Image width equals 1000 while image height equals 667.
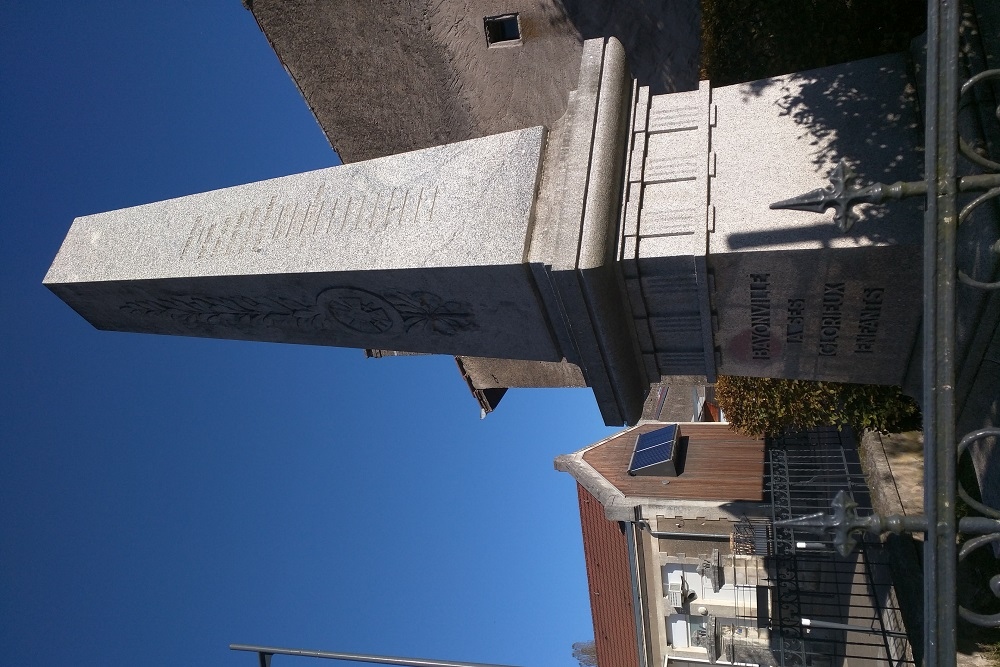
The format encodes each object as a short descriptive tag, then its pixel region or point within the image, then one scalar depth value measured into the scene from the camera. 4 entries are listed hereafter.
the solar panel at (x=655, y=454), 15.00
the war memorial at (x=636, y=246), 4.35
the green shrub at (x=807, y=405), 10.00
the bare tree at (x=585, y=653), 34.25
